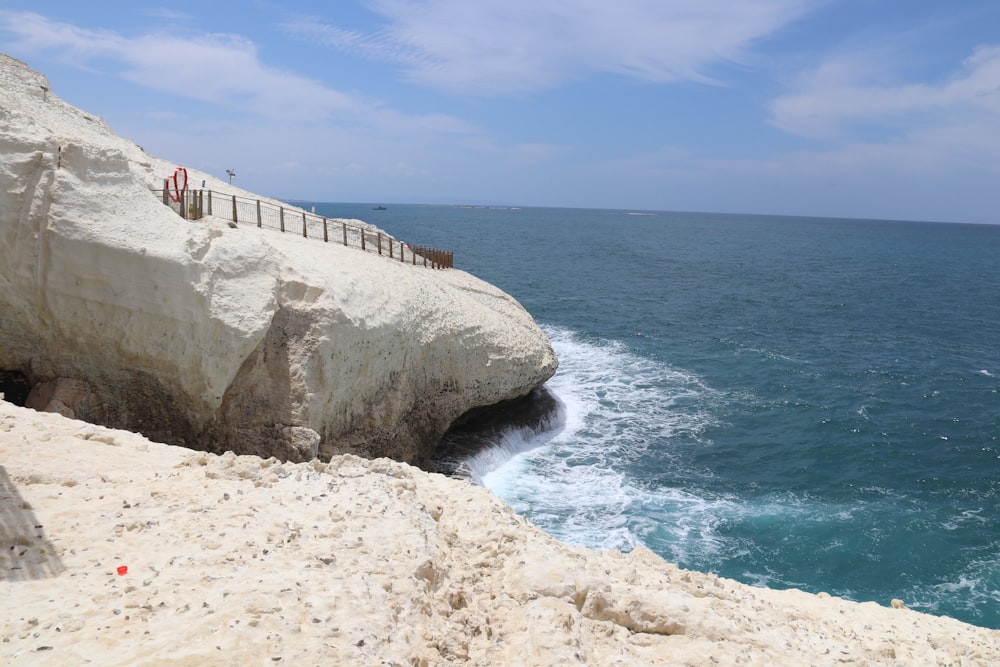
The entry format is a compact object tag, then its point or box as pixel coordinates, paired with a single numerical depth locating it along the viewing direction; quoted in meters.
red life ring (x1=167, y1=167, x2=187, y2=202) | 19.23
